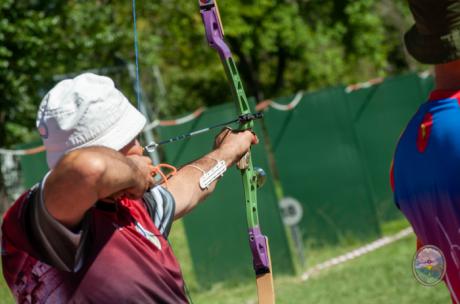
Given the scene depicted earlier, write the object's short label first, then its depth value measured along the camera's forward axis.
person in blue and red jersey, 5.52
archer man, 4.41
